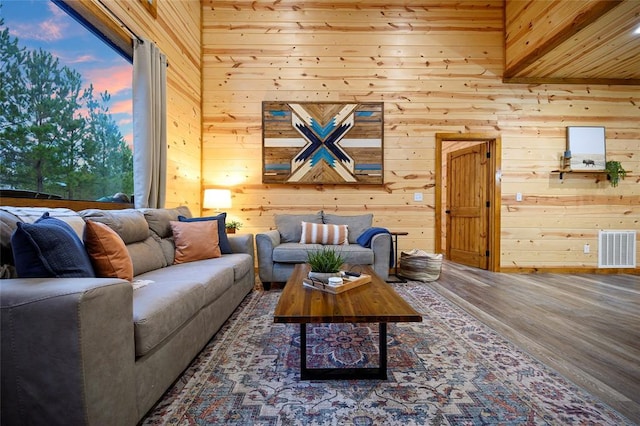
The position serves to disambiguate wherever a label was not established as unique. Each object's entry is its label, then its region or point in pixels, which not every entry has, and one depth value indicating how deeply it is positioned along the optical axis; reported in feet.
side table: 12.11
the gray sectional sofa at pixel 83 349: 2.97
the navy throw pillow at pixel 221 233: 9.44
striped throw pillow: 12.08
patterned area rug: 4.16
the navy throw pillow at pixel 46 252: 3.73
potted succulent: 6.55
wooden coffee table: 4.51
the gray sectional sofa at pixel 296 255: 10.82
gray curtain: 8.91
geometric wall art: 13.78
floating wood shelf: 13.60
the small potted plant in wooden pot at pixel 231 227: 12.38
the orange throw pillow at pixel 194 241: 8.42
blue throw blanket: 11.19
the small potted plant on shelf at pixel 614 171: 13.46
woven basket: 12.16
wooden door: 14.61
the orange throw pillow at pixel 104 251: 4.93
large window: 5.70
